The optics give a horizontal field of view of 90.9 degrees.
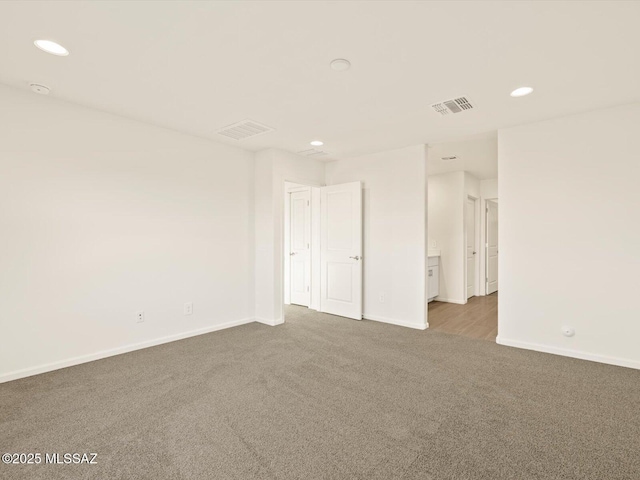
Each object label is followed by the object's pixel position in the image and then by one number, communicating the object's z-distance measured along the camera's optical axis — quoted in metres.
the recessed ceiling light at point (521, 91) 2.70
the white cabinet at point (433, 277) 6.04
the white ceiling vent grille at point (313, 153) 4.62
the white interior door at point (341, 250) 4.81
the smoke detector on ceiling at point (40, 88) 2.67
